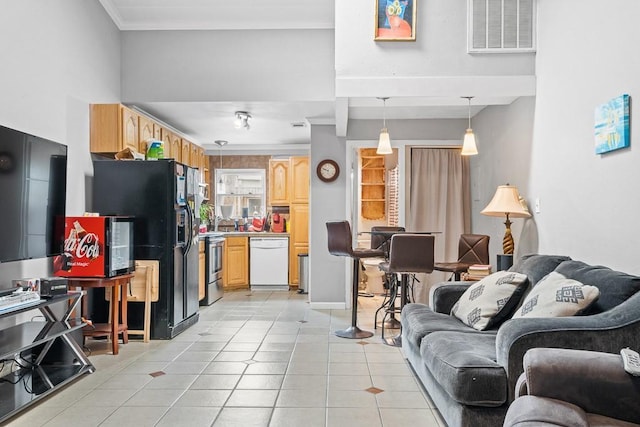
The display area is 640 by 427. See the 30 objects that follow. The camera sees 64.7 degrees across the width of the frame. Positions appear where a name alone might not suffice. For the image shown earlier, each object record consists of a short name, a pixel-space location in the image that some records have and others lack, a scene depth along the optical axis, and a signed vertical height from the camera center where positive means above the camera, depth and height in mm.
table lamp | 4259 +86
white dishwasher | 8016 -703
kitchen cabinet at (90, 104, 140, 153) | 4926 +831
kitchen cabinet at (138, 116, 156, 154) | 5384 +893
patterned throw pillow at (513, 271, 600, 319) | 2535 -421
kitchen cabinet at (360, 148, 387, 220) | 8805 +489
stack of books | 4539 -487
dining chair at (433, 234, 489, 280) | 5090 -342
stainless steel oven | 6734 -759
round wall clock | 6488 +607
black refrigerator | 4848 +43
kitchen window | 8930 +399
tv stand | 3018 -1114
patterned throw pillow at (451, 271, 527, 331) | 3270 -553
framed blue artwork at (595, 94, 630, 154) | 2850 +554
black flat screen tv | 3199 +114
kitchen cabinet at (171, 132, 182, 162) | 6534 +886
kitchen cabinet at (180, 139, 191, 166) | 6979 +880
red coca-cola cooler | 4230 -291
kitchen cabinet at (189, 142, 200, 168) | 7469 +866
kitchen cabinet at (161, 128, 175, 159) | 6176 +899
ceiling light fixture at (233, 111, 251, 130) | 6133 +1190
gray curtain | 6590 +256
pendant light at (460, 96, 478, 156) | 4926 +701
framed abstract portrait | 4258 +1659
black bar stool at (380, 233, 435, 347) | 4512 -338
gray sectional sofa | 2244 -646
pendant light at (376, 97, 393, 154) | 5191 +739
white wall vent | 4215 +1610
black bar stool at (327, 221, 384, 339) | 4883 -346
